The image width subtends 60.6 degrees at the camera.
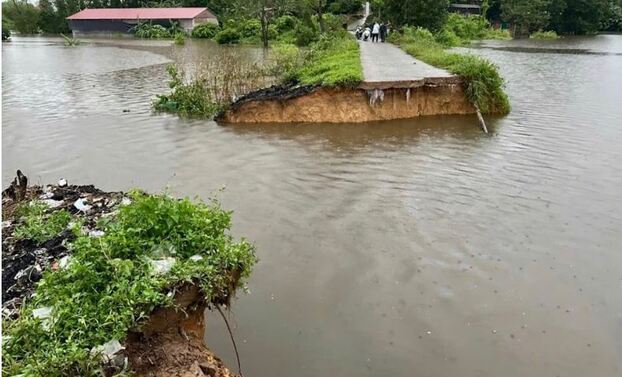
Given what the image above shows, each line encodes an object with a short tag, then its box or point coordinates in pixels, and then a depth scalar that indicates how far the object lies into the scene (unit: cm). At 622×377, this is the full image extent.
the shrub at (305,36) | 3553
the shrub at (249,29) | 4650
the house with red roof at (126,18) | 5512
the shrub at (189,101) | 1401
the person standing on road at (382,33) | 3009
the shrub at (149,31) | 5341
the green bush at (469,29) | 4246
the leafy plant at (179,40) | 4423
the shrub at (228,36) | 4554
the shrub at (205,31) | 5131
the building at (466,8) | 5888
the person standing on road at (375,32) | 2891
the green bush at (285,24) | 4616
